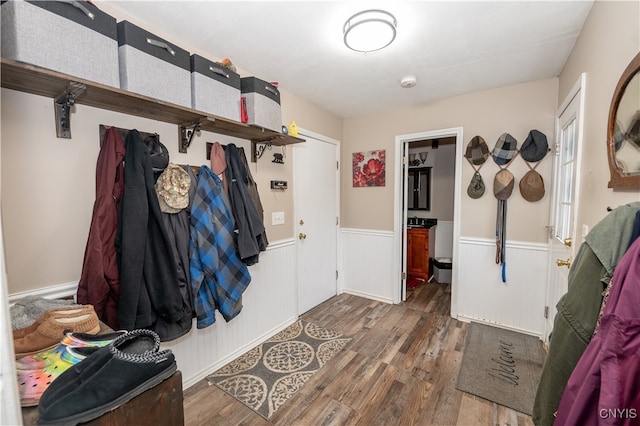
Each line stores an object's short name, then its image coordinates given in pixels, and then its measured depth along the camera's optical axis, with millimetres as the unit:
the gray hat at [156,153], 1584
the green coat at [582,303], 794
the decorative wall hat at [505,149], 2488
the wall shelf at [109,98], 1056
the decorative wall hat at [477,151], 2621
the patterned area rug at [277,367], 1797
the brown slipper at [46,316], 925
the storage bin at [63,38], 994
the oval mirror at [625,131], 954
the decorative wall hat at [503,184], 2494
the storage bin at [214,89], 1584
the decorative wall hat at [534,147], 2336
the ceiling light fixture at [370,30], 1509
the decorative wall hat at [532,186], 2375
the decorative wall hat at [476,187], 2646
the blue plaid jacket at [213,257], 1737
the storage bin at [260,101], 1871
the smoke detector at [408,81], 2314
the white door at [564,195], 1684
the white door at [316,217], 2896
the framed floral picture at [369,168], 3270
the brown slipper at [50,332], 854
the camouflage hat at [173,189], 1599
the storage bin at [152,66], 1298
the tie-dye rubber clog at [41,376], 680
